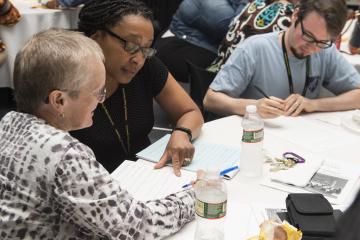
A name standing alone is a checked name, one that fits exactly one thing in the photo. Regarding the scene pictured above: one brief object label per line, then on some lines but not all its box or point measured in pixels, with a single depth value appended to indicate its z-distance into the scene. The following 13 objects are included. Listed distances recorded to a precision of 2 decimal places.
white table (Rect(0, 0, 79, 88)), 4.23
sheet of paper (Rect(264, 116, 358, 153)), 2.69
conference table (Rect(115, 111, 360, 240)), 2.25
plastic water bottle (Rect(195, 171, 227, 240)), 2.11
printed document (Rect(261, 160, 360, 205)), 2.38
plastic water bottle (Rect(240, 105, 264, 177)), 2.45
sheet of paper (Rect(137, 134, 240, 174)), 2.52
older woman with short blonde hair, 2.05
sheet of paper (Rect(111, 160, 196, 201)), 2.38
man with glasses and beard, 2.88
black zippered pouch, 2.13
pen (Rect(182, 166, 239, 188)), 2.46
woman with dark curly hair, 2.58
